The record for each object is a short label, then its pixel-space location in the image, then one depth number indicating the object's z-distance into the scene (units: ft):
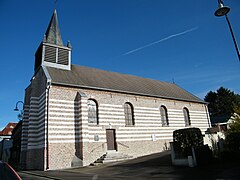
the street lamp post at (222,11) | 27.81
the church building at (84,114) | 51.98
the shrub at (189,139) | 37.65
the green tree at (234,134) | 41.04
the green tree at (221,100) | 179.42
